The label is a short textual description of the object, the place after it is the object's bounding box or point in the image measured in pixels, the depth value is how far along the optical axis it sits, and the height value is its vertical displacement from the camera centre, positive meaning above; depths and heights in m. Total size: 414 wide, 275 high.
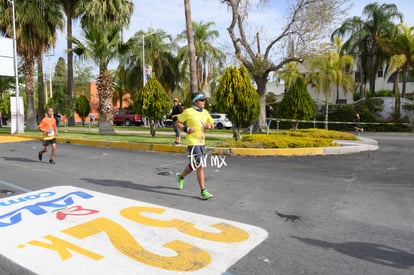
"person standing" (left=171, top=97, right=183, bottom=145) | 11.34 +0.36
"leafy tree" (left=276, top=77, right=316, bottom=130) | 15.26 +0.85
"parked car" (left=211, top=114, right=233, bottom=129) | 26.97 -0.12
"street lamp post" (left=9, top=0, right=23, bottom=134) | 17.41 +1.88
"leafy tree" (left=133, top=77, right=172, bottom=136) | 14.27 +0.82
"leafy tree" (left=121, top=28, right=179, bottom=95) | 34.91 +6.27
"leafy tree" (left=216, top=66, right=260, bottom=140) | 11.54 +0.82
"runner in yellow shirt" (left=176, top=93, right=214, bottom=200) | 5.25 -0.19
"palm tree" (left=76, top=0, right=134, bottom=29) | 18.98 +6.47
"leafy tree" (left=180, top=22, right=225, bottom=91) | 32.88 +7.03
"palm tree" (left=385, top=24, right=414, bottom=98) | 26.25 +6.07
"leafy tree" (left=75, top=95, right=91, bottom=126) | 26.28 +1.00
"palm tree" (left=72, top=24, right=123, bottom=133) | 16.02 +3.26
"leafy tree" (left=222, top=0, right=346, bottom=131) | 17.56 +4.79
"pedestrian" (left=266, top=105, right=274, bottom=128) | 22.08 +0.68
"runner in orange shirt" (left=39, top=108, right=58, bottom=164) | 8.81 -0.33
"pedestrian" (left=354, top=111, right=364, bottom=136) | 23.09 +0.09
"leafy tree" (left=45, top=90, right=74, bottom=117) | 20.89 +1.03
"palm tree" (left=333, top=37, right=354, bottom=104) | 26.02 +4.06
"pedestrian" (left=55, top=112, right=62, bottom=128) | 22.81 +0.15
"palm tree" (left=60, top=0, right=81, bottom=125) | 21.84 +7.10
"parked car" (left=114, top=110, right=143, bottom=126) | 33.31 +0.07
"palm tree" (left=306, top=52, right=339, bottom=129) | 25.45 +3.89
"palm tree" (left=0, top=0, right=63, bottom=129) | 18.80 +5.31
